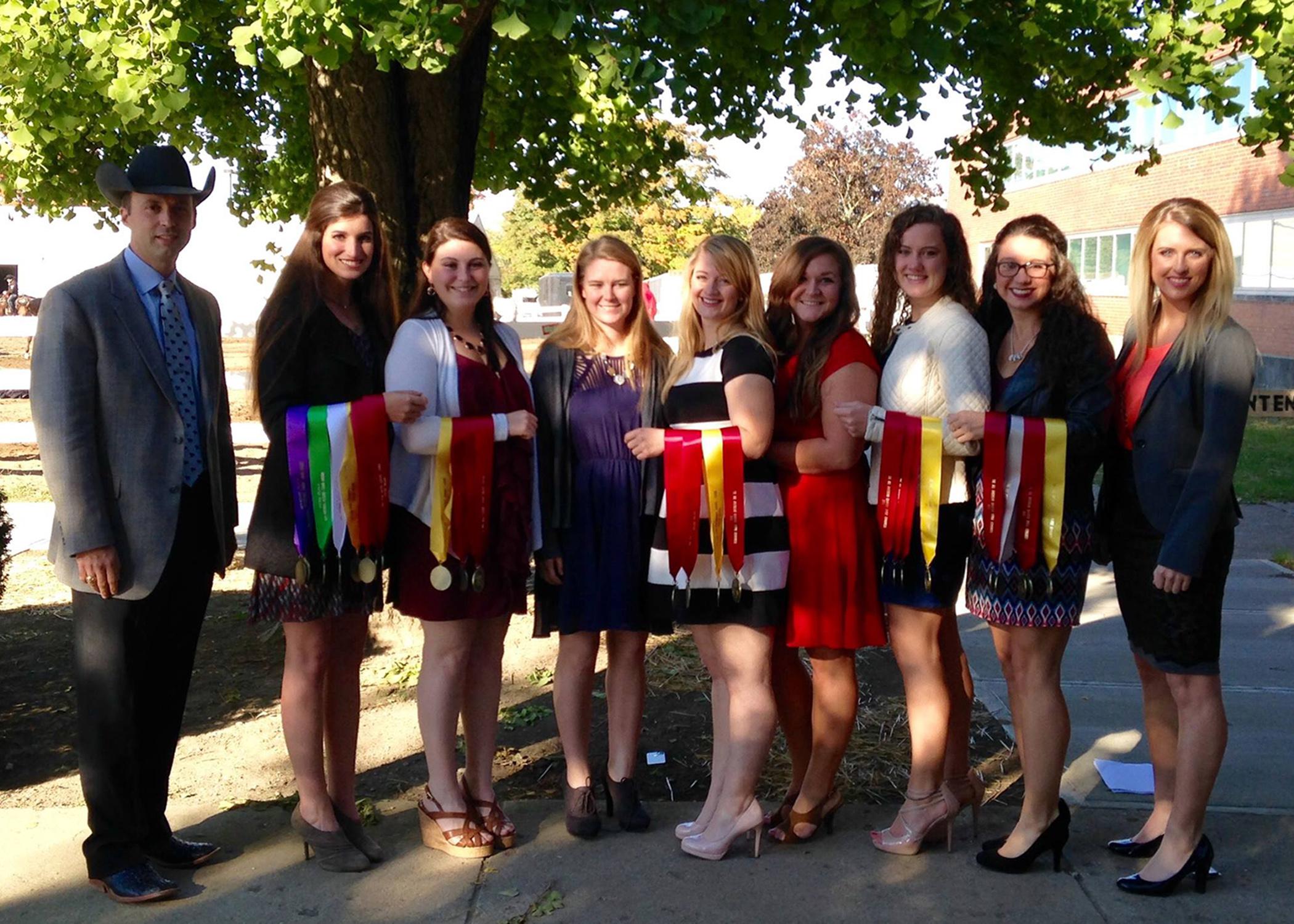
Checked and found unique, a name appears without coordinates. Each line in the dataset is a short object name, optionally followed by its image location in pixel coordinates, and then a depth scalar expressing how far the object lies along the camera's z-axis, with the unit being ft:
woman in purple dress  13.53
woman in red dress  13.04
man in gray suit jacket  11.98
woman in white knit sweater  12.68
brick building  67.77
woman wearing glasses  12.37
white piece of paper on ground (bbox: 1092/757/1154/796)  15.25
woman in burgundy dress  12.88
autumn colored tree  147.13
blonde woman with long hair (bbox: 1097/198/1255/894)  11.78
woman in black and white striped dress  13.15
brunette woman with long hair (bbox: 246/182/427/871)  12.59
